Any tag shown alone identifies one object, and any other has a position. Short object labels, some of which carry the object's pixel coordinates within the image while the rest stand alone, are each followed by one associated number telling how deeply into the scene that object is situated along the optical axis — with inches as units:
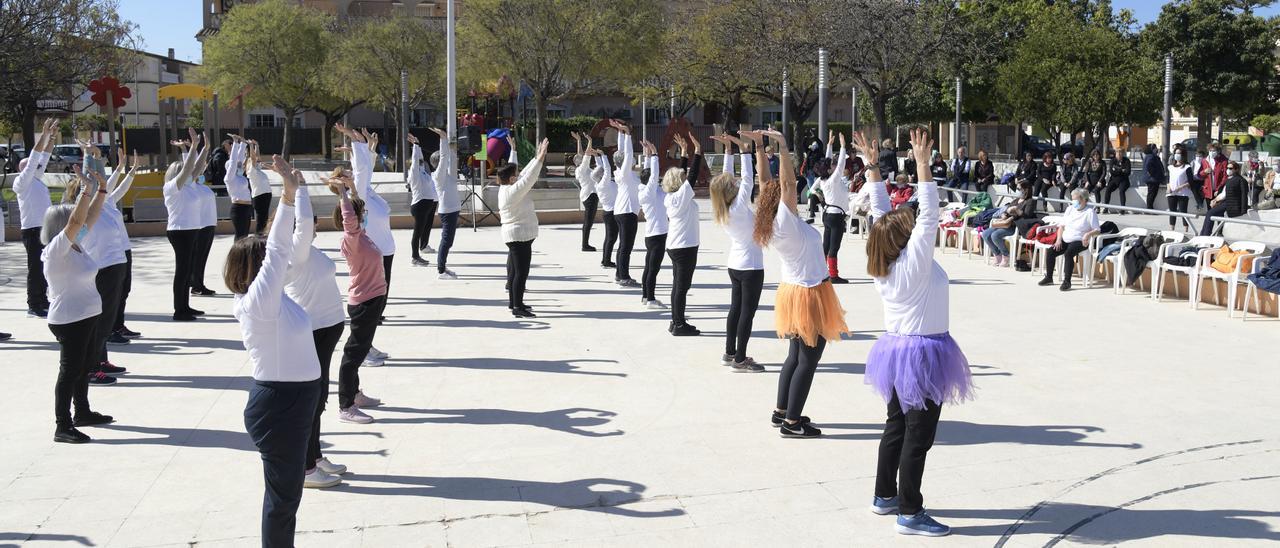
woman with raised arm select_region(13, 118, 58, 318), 407.8
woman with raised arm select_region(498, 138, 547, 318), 418.3
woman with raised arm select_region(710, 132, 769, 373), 327.3
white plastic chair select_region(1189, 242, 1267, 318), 442.3
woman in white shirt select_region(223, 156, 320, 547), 179.8
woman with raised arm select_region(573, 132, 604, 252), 641.0
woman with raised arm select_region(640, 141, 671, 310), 455.2
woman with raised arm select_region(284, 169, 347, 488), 237.5
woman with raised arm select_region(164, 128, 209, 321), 435.2
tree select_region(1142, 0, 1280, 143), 1699.1
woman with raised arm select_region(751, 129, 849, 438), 266.4
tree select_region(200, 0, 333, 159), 1784.0
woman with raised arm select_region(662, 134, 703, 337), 388.5
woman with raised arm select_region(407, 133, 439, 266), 566.3
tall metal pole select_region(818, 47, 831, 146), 788.0
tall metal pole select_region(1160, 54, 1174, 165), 869.2
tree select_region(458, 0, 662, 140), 1419.8
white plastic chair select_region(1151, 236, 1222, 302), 473.4
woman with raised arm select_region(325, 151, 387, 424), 283.7
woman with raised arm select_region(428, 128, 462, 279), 566.6
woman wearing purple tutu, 201.9
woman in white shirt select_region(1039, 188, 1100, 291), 518.0
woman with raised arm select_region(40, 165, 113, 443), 264.5
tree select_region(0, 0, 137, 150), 1067.9
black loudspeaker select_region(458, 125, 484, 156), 956.0
